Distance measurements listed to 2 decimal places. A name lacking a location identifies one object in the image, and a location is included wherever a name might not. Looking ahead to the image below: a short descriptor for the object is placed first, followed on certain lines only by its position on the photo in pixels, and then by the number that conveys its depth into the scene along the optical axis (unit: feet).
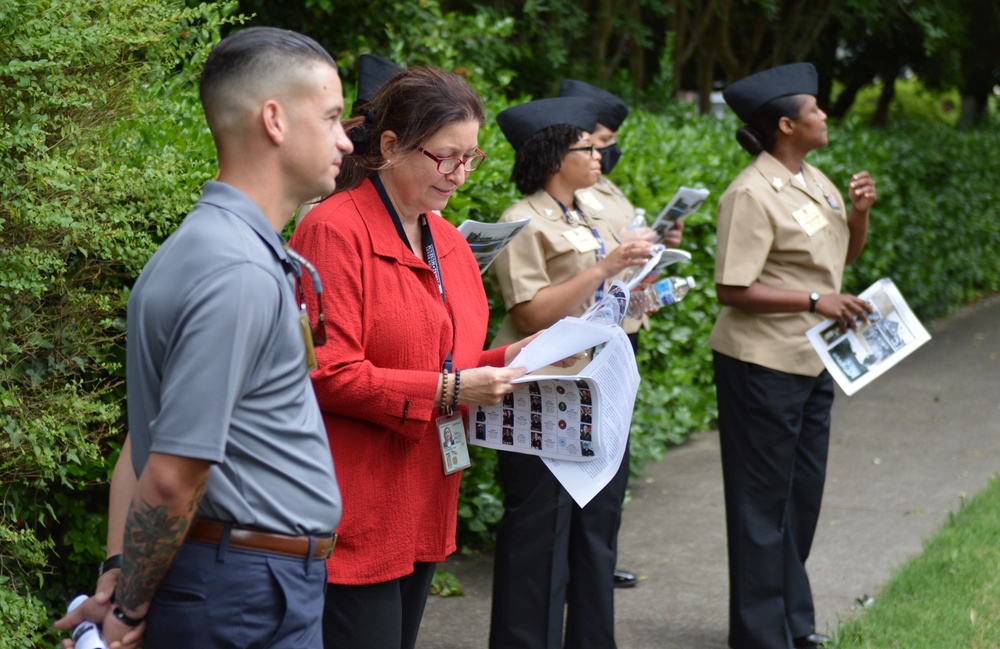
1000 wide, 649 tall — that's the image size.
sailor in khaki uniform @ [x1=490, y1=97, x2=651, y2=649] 13.21
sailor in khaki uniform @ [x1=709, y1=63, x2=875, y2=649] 14.71
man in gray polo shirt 6.16
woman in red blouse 8.93
